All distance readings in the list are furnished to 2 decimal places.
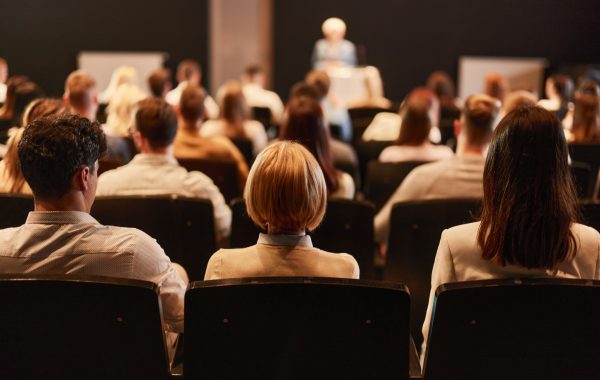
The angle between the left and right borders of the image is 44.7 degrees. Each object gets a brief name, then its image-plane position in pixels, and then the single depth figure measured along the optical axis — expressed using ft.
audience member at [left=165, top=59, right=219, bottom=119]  27.53
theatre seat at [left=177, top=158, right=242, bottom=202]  12.38
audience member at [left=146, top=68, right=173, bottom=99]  21.85
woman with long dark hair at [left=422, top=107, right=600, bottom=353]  6.23
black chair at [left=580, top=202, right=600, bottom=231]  8.82
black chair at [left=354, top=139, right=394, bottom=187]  17.71
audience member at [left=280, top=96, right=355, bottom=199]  11.50
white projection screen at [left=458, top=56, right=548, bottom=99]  38.88
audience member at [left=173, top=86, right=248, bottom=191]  13.89
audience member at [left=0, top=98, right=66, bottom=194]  9.28
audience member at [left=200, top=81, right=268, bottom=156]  17.46
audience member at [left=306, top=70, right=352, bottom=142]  21.14
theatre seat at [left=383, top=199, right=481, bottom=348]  8.87
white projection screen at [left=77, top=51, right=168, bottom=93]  38.27
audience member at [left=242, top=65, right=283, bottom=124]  28.19
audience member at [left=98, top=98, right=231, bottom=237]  10.33
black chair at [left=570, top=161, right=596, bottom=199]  11.50
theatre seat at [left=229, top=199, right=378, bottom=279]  9.16
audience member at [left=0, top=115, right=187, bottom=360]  6.26
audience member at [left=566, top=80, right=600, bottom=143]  15.80
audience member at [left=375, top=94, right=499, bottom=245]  10.59
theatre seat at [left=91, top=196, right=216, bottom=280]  9.02
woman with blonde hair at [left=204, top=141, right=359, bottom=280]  6.36
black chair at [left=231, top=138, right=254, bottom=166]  16.61
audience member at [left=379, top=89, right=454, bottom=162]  14.01
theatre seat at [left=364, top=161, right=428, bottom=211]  12.30
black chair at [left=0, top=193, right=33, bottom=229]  8.44
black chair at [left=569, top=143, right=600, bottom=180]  14.08
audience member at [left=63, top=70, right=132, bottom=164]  13.89
